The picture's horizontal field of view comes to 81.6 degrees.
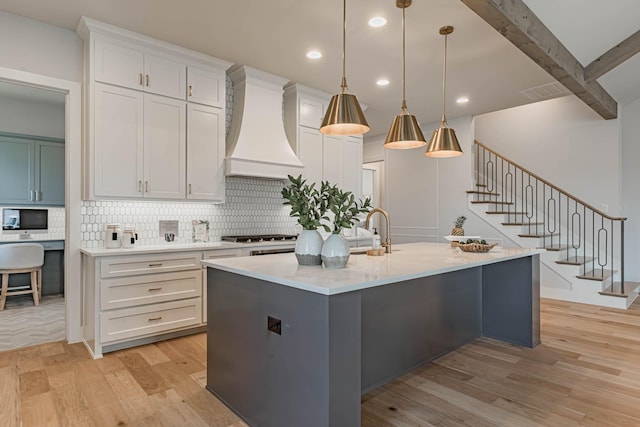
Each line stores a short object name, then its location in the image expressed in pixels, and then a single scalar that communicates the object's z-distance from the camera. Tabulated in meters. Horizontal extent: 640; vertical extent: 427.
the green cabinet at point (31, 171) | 5.36
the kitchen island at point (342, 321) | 1.66
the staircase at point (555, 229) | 5.09
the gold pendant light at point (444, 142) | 3.19
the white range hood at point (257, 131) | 4.18
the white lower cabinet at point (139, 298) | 3.09
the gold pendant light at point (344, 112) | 2.37
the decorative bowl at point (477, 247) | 3.05
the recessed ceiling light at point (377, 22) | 3.15
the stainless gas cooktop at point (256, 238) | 4.08
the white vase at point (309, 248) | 2.15
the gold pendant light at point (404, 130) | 2.88
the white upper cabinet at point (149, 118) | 3.31
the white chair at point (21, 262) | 4.62
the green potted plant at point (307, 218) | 2.15
